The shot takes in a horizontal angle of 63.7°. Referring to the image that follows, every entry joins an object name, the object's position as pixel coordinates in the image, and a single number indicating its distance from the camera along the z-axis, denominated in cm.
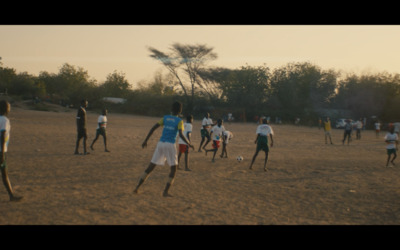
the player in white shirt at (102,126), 1270
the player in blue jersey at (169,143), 634
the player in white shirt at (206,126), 1326
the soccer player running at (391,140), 1197
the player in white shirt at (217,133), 1184
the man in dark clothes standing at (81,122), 1153
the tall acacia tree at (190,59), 4712
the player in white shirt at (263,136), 1021
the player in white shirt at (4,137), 549
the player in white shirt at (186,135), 954
